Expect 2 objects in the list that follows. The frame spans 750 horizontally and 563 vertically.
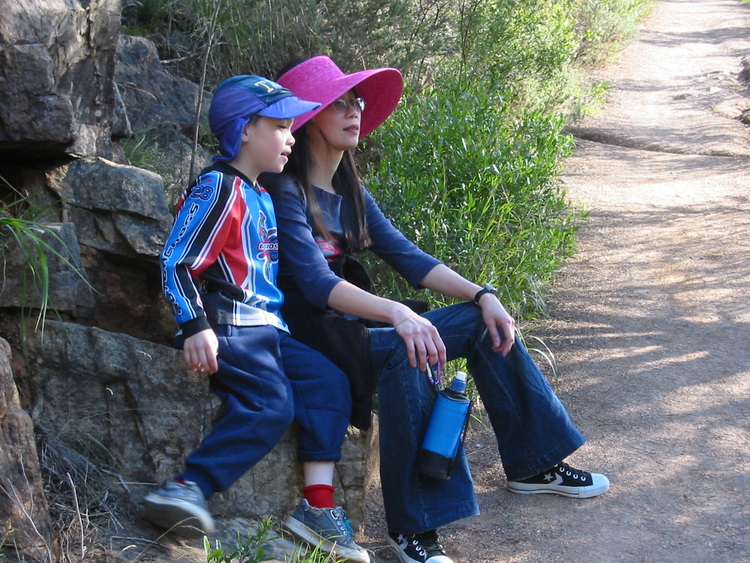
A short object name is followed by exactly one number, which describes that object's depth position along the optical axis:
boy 5.17
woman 5.74
